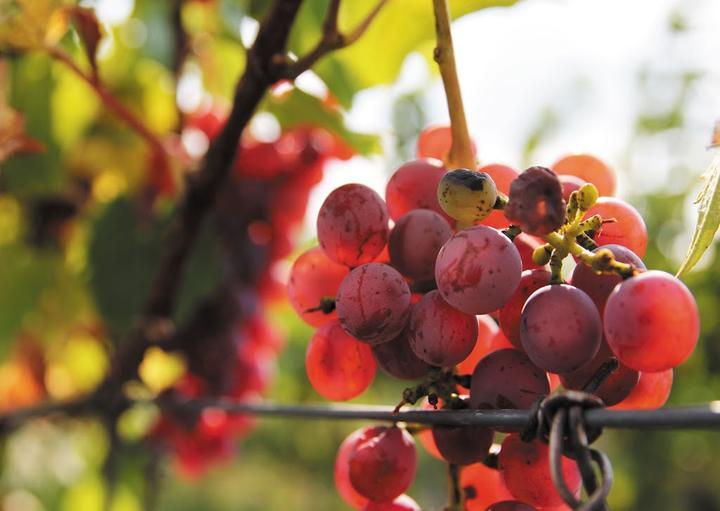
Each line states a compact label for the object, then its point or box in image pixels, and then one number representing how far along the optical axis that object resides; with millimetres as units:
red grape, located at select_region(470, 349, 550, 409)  301
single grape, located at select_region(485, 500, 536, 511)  306
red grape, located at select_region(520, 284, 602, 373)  274
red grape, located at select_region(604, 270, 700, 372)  252
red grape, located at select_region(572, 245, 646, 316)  298
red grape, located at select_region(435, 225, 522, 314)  282
